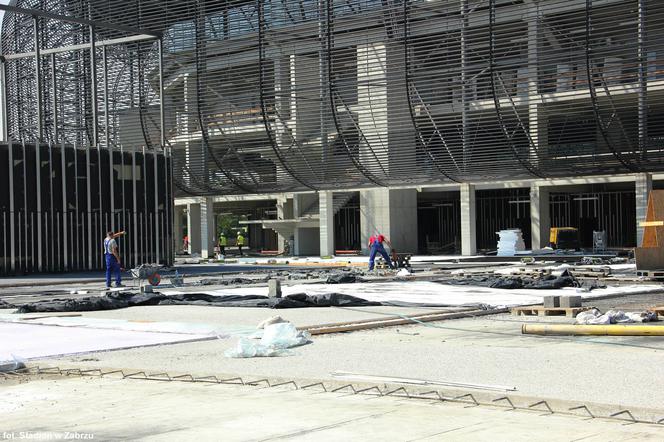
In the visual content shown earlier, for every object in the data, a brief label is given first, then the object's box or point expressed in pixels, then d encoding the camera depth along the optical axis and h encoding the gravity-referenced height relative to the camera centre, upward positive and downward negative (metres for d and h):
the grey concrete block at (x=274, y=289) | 21.06 -1.37
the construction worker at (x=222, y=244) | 62.78 -1.11
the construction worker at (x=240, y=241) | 65.14 -0.99
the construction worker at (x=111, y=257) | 28.57 -0.80
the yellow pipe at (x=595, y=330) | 13.30 -1.56
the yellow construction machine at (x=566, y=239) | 50.03 -1.07
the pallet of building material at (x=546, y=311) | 16.72 -1.61
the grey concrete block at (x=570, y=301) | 17.12 -1.46
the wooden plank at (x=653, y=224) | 25.72 -0.21
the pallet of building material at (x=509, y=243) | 47.53 -1.14
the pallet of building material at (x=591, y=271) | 27.91 -1.59
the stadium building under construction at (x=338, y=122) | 41.62 +5.29
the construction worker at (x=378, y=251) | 34.84 -1.01
